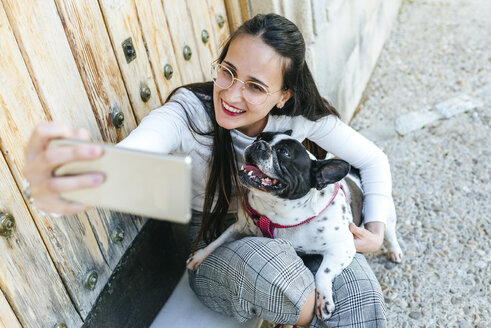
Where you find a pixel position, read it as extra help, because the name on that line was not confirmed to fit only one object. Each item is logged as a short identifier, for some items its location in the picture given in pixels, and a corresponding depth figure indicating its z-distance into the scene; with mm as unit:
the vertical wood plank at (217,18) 2695
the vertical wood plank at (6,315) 1550
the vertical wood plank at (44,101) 1514
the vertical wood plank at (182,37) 2340
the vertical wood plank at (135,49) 1969
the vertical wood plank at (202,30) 2521
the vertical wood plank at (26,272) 1534
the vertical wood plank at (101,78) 1783
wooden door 1544
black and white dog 1923
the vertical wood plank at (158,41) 2166
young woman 1827
